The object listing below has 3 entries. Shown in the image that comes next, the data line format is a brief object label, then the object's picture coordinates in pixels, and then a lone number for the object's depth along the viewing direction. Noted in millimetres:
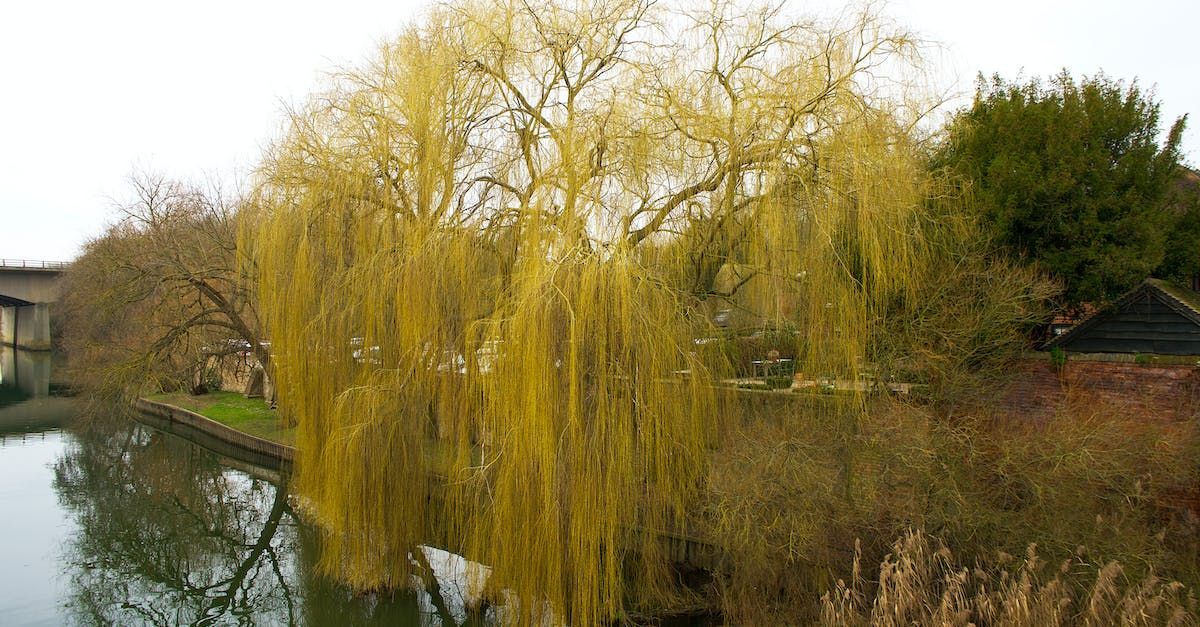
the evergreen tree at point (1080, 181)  9086
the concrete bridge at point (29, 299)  36219
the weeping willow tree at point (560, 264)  6164
